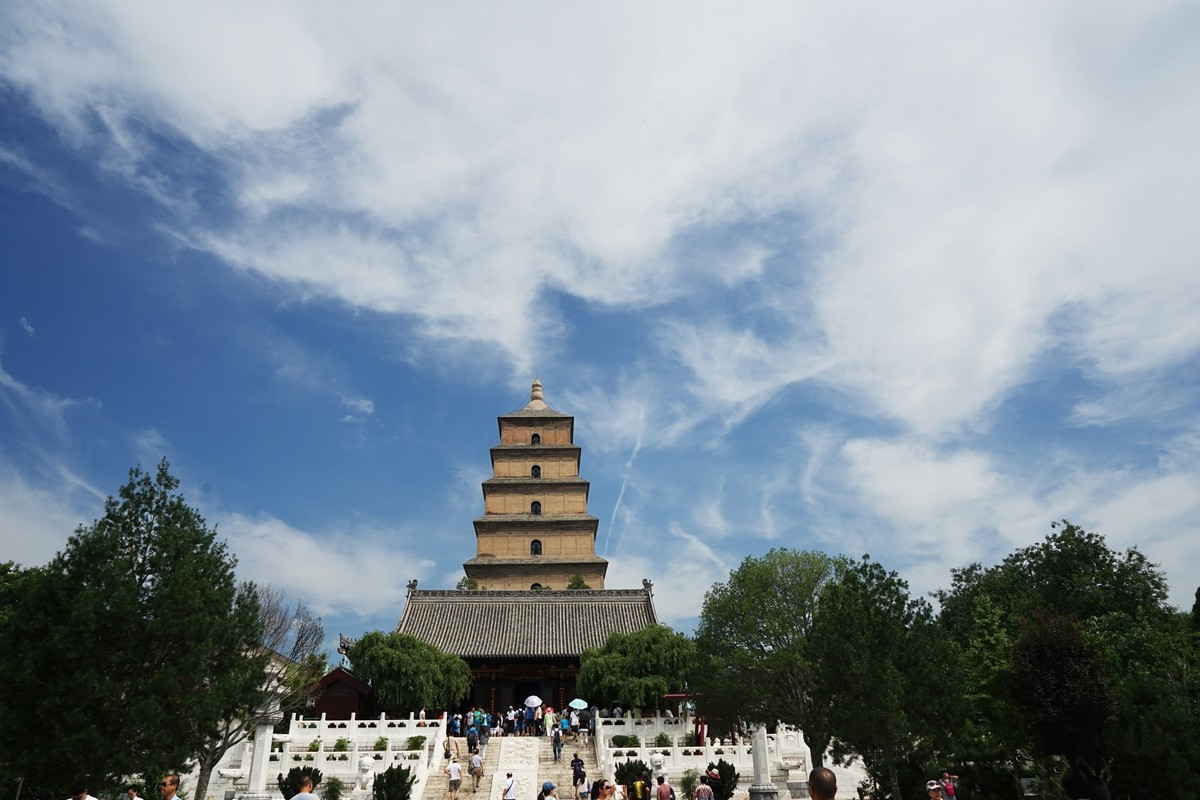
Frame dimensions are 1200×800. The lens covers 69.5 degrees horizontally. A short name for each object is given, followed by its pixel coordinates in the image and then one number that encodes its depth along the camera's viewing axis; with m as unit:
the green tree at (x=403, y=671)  28.22
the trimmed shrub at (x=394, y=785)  18.39
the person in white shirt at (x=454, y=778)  19.41
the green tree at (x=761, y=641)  24.34
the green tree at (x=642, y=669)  28.36
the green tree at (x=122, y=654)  12.27
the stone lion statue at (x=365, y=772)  19.05
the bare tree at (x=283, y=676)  15.94
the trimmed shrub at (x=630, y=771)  20.16
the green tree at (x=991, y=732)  17.28
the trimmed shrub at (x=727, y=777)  20.03
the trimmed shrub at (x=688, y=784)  19.95
